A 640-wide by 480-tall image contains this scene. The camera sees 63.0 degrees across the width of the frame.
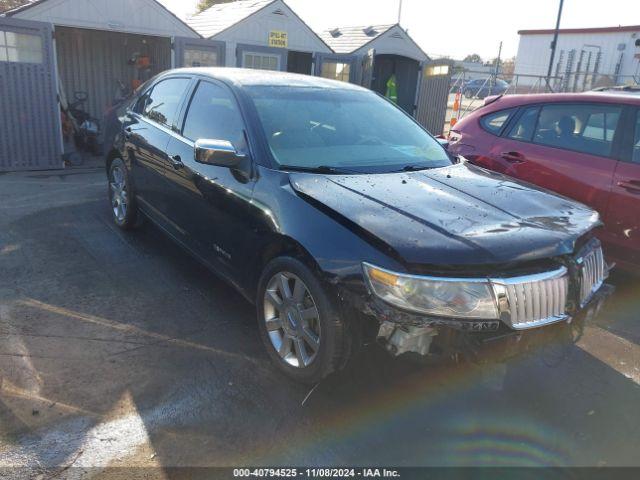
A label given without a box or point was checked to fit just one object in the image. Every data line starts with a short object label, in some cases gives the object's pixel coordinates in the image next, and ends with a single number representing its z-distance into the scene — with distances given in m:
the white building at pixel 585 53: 30.70
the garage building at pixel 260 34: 10.55
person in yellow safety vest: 14.06
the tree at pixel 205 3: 39.01
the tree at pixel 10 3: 25.23
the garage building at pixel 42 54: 7.82
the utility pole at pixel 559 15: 20.65
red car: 4.23
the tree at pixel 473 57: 84.94
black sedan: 2.38
